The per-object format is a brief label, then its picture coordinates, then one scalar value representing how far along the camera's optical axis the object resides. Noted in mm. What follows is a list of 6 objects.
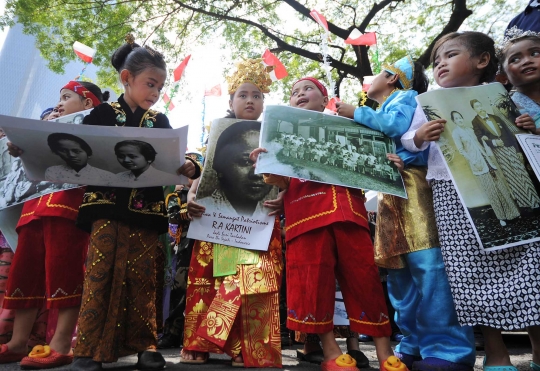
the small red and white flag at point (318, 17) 2919
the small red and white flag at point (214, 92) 3998
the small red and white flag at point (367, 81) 2661
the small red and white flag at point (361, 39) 3271
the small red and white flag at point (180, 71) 4141
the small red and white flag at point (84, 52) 3561
